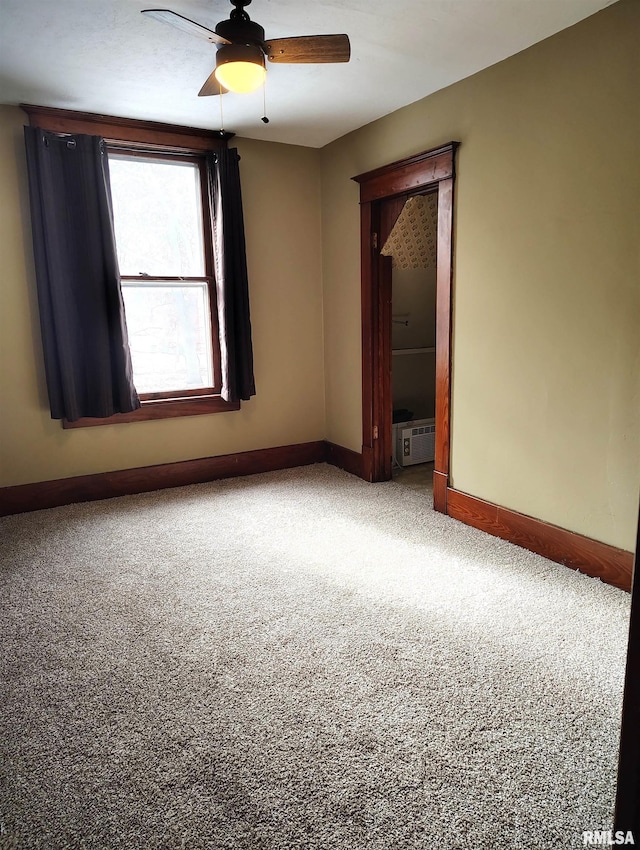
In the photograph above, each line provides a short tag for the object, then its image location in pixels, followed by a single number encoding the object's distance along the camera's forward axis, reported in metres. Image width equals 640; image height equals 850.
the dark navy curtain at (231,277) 4.08
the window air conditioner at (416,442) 4.64
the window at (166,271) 3.97
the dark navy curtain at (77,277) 3.55
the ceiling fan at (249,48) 2.30
